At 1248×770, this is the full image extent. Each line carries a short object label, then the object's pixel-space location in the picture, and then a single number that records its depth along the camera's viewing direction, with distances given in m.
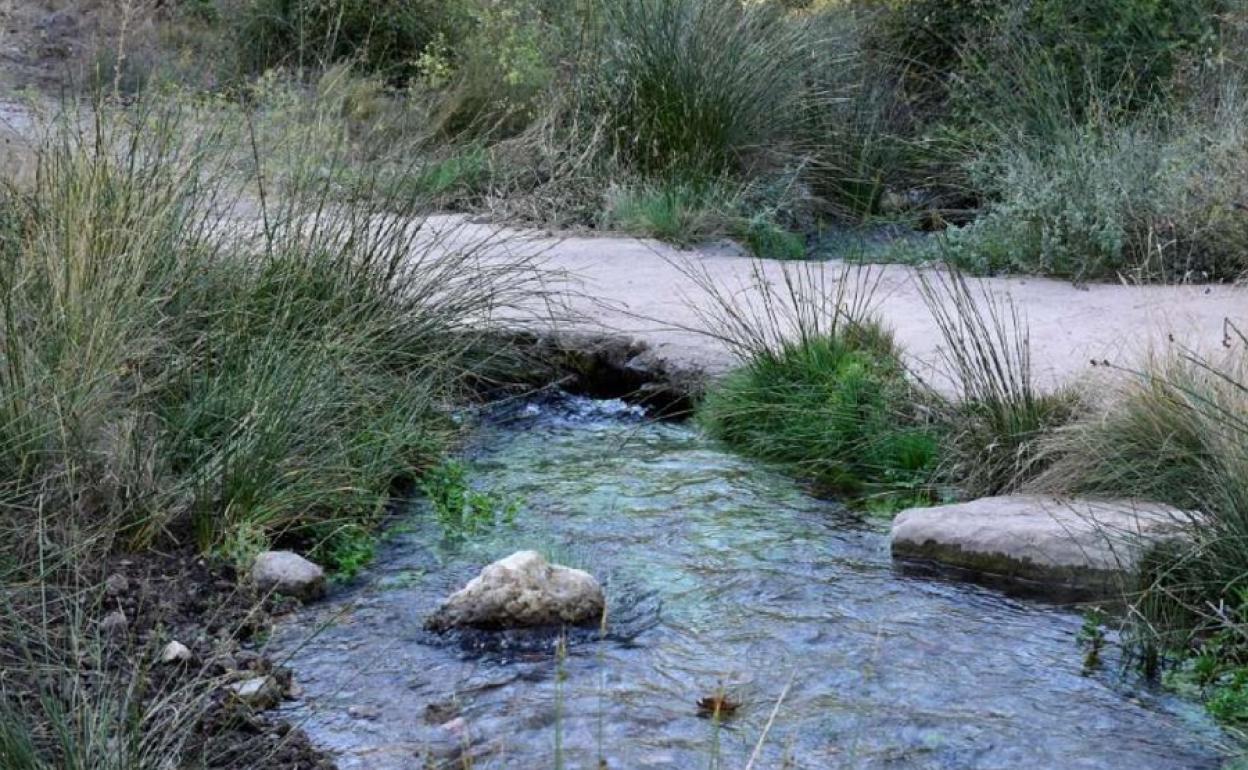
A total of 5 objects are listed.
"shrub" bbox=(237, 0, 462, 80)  14.59
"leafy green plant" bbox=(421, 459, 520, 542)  5.21
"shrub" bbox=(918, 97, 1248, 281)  7.95
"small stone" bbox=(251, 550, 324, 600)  4.48
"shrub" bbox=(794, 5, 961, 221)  10.80
